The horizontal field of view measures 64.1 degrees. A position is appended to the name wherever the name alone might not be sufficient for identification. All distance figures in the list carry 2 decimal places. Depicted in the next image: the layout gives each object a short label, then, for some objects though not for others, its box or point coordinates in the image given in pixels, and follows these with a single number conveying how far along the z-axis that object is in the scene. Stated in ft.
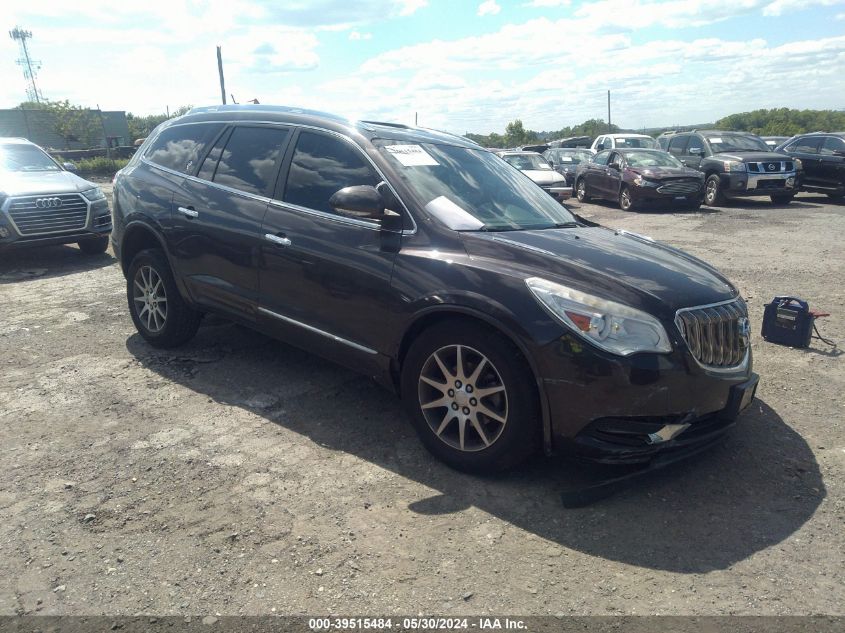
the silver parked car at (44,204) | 29.94
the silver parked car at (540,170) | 56.75
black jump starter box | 18.43
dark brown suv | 10.53
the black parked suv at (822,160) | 55.77
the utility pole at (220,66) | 73.77
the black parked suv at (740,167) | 54.29
